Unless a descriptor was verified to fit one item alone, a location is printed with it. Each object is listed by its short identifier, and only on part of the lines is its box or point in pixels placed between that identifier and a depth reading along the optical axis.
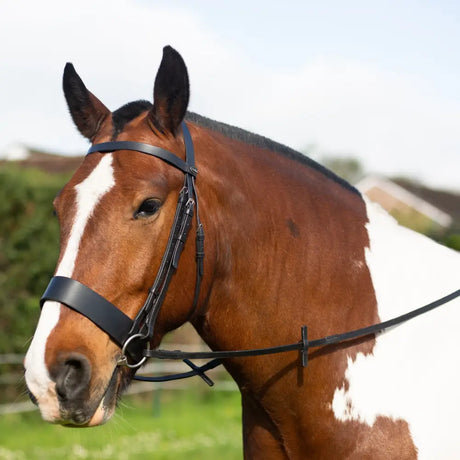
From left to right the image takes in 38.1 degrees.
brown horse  2.63
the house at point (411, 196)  34.40
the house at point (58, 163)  20.59
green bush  10.95
